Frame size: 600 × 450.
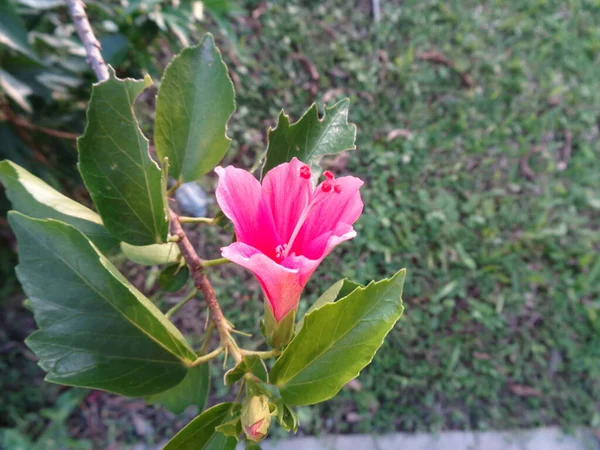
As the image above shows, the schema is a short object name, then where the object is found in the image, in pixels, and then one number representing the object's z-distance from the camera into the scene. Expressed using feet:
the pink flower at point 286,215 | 0.54
